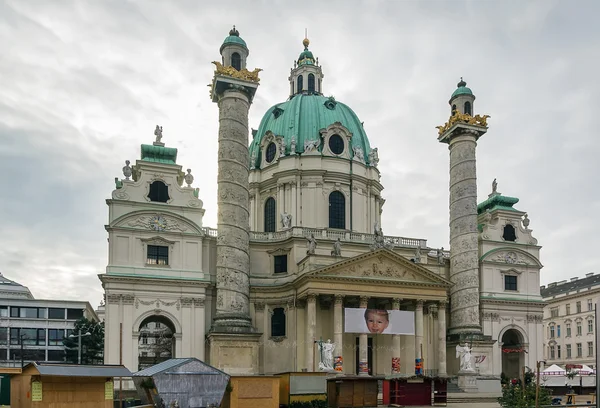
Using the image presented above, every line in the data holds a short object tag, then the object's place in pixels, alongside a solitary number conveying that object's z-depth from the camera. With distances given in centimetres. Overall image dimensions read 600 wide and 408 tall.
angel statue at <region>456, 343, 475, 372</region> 5272
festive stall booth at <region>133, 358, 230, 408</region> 2514
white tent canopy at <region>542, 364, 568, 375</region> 5421
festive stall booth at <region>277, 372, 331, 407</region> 3158
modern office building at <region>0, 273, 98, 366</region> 8456
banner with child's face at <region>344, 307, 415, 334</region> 5081
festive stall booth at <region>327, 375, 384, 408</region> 3456
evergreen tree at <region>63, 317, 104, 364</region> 6712
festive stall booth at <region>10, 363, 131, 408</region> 2238
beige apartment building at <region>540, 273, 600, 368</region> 8219
